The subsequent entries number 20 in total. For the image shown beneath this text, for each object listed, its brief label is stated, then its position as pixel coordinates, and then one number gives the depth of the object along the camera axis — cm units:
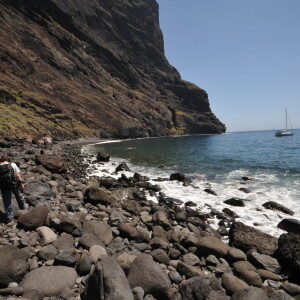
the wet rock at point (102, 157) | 3459
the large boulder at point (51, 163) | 1914
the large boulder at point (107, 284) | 497
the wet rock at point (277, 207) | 1500
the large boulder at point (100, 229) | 848
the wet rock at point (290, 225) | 1166
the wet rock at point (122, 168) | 2759
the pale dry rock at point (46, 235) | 746
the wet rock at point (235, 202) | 1623
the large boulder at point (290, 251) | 789
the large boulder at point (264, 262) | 814
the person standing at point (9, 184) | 848
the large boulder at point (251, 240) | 927
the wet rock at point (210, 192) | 1914
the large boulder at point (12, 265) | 558
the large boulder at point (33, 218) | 808
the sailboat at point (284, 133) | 13125
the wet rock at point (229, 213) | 1416
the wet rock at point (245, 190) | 1986
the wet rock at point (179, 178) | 2318
